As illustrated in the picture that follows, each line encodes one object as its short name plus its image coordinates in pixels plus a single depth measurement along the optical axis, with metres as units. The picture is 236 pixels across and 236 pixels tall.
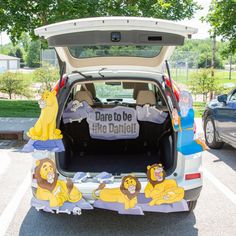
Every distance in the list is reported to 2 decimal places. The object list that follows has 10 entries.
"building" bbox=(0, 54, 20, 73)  52.73
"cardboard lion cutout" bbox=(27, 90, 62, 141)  2.76
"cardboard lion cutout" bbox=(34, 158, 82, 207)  2.67
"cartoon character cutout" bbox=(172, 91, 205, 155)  2.81
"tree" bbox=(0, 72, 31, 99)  14.95
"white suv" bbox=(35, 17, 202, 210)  2.55
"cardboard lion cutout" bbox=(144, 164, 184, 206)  2.68
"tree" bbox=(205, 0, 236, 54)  9.18
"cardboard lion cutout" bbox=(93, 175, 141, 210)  2.67
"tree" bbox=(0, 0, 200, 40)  8.48
